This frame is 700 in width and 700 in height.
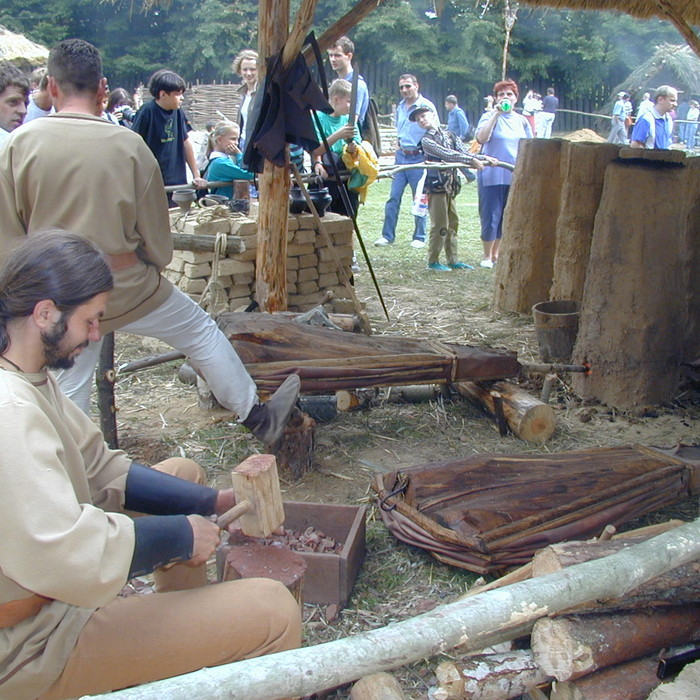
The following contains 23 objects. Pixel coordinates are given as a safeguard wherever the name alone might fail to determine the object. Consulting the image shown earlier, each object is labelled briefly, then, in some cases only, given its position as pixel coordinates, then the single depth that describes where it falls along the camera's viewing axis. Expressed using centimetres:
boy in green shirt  724
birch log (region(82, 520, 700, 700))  171
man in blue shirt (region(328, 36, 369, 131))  772
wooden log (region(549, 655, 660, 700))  211
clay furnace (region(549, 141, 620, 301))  598
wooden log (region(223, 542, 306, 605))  232
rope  578
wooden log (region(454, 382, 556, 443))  445
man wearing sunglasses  960
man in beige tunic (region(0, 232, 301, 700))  168
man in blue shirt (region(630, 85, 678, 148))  1156
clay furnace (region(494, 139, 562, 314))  704
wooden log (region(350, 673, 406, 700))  222
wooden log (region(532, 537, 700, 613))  228
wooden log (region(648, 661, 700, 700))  199
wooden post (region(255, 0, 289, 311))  527
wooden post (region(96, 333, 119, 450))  406
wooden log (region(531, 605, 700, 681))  210
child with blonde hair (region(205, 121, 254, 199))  721
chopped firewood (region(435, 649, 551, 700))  218
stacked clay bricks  627
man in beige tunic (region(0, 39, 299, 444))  331
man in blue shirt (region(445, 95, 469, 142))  1162
